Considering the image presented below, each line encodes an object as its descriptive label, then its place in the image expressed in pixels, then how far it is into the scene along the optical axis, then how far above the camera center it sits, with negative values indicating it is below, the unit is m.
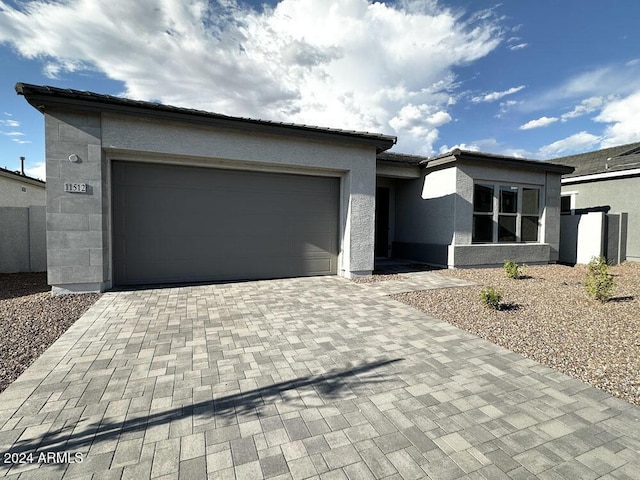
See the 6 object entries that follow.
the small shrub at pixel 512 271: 7.89 -1.06
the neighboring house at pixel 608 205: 10.65 +1.23
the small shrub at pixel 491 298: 5.18 -1.20
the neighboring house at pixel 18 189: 11.70 +1.56
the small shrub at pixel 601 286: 5.55 -1.03
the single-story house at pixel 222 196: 5.79 +0.81
